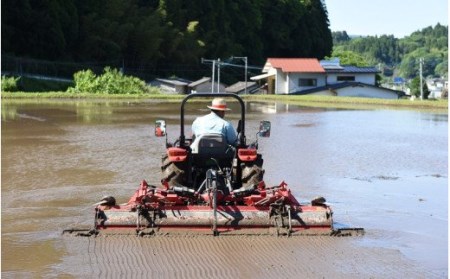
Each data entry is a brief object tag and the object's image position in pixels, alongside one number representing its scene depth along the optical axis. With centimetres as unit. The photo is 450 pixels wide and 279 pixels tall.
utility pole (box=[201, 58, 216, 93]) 5631
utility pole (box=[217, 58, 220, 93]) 5648
